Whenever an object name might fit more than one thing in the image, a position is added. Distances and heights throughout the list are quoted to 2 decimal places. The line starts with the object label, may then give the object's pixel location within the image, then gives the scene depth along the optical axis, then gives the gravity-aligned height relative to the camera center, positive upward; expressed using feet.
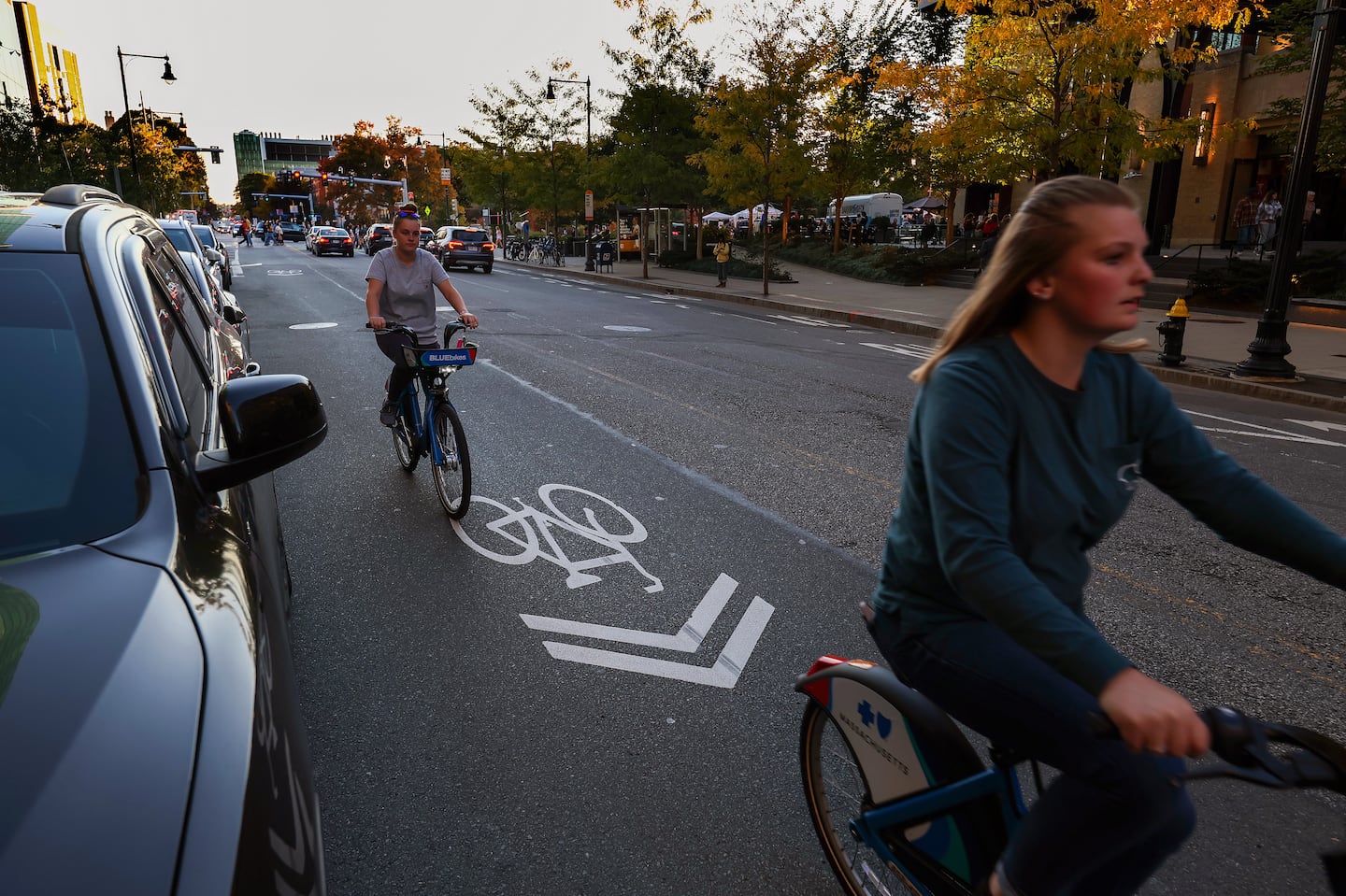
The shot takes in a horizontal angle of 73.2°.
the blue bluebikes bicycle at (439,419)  17.95 -4.32
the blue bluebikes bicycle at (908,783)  6.43 -4.17
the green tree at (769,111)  81.92 +8.64
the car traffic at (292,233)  269.23 -6.84
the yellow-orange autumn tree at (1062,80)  55.36 +8.17
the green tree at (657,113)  105.91 +11.18
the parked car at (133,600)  4.06 -2.33
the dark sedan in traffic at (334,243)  160.76 -5.93
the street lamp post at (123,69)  134.31 +18.59
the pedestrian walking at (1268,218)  77.00 -0.79
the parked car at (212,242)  73.05 -2.71
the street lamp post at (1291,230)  35.96 -0.88
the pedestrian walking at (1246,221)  85.51 -1.22
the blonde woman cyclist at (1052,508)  5.26 -1.81
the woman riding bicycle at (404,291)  20.08 -1.78
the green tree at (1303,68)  61.11 +9.54
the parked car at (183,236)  49.19 -1.50
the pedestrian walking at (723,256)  92.02 -4.67
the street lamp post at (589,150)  123.34 +8.19
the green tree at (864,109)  87.20 +11.48
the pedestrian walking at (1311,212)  81.76 -0.35
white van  172.17 +1.04
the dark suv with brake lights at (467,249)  118.42 -5.05
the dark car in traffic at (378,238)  155.03 -4.93
